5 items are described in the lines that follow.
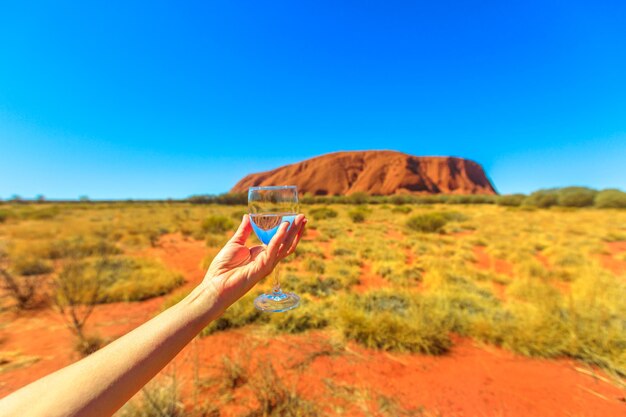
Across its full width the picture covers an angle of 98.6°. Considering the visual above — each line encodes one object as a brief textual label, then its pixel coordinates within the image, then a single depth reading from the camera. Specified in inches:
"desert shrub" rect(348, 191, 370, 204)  2004.1
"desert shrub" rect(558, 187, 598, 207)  1311.5
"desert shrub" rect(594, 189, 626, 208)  1157.1
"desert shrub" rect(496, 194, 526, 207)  1664.2
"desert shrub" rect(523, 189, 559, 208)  1414.9
